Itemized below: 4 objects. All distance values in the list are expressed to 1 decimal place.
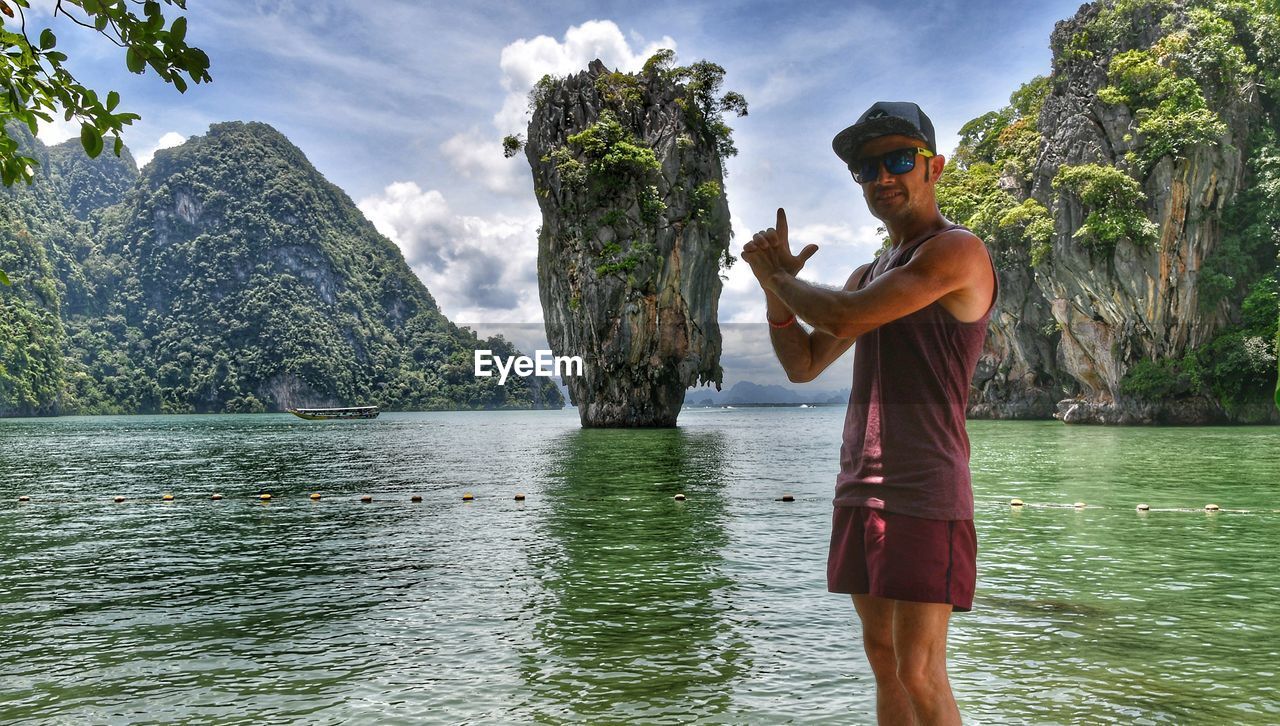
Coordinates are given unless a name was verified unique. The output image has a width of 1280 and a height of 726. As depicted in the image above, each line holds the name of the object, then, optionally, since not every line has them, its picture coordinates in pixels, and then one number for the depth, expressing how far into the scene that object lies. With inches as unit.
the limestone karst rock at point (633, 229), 2043.6
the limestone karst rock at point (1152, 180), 1818.4
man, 94.2
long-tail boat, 3759.8
